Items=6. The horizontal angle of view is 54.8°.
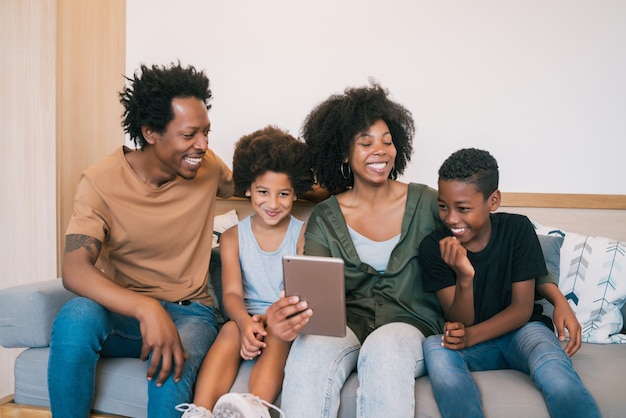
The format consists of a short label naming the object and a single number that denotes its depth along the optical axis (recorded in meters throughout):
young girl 1.78
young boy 1.56
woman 1.46
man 1.53
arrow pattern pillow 1.91
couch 1.47
